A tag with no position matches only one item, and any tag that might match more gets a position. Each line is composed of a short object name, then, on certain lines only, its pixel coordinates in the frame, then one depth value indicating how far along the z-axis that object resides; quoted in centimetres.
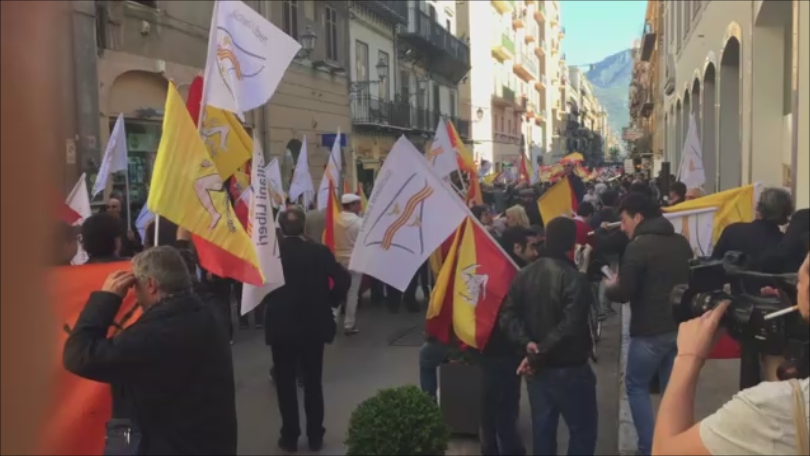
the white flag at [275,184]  1294
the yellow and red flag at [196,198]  479
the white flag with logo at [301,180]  1390
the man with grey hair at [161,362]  332
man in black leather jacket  482
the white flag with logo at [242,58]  579
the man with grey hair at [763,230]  604
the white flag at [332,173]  1175
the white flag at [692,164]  1197
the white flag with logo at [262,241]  560
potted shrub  457
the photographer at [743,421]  188
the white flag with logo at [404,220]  611
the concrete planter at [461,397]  624
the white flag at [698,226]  807
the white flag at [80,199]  854
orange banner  334
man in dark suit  606
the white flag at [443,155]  1265
